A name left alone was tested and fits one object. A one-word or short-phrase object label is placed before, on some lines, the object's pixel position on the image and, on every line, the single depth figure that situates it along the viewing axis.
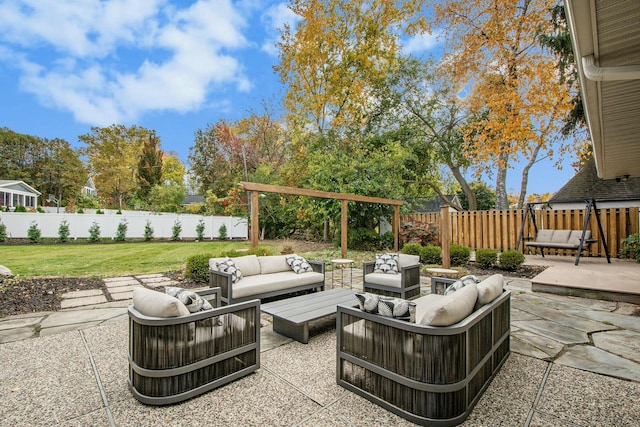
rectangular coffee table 3.15
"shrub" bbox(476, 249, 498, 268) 7.48
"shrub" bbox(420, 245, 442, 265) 8.20
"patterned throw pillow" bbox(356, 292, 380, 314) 2.27
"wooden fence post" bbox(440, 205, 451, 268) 6.99
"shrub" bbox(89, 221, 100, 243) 13.70
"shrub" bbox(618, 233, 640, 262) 7.25
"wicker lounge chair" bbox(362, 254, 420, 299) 4.77
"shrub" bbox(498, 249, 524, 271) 7.04
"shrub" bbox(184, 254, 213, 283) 5.83
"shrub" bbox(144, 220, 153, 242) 14.86
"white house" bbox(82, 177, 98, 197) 34.00
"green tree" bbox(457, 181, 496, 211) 22.56
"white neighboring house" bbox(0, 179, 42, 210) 19.28
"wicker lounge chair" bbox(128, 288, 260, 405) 2.10
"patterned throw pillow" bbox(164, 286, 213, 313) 2.36
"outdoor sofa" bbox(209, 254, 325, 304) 4.10
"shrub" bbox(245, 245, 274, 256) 5.91
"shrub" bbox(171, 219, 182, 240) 15.52
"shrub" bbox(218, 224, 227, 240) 16.67
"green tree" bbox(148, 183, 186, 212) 22.00
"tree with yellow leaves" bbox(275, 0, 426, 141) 11.78
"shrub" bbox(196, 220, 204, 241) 16.05
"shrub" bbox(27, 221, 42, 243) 12.66
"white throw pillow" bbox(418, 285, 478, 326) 1.93
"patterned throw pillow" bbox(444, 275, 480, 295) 2.99
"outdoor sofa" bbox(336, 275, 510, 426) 1.89
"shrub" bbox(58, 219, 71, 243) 13.25
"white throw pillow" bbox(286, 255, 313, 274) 5.12
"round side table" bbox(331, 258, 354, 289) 5.74
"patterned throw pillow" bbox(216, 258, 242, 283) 4.28
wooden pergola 5.82
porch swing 7.23
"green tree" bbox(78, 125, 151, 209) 24.08
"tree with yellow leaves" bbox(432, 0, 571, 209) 9.66
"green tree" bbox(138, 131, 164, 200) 25.66
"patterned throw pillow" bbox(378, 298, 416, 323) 2.15
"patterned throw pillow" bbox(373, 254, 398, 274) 5.22
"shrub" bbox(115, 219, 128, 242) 14.32
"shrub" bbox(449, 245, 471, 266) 7.90
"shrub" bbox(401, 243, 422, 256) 8.42
